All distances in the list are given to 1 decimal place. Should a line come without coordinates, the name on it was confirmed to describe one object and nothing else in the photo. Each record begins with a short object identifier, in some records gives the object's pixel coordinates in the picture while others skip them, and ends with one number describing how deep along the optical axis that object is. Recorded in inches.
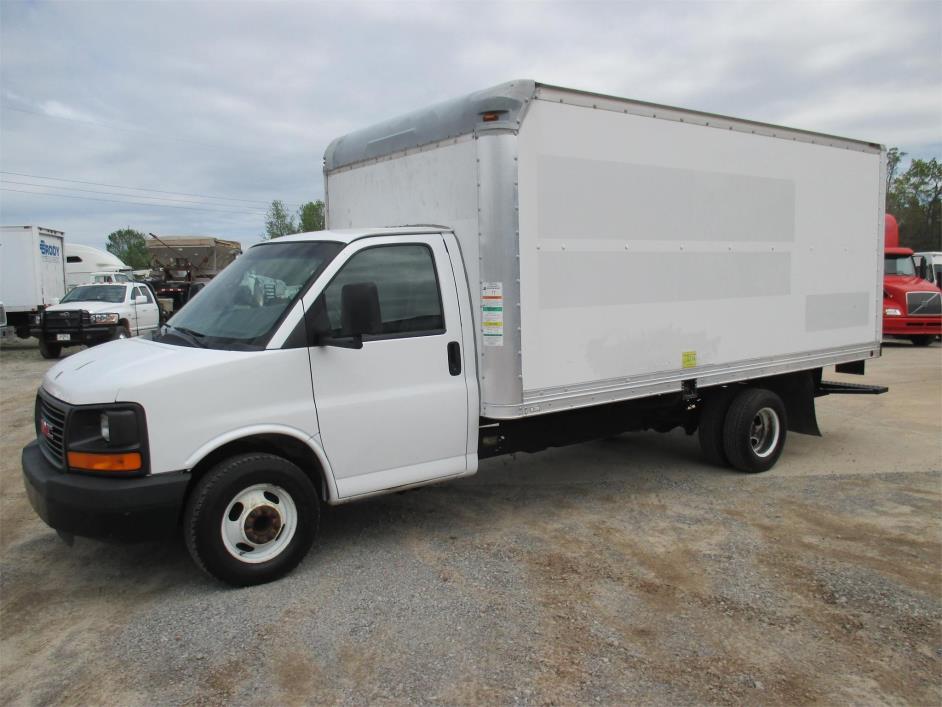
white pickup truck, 661.3
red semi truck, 711.1
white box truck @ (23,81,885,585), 163.9
